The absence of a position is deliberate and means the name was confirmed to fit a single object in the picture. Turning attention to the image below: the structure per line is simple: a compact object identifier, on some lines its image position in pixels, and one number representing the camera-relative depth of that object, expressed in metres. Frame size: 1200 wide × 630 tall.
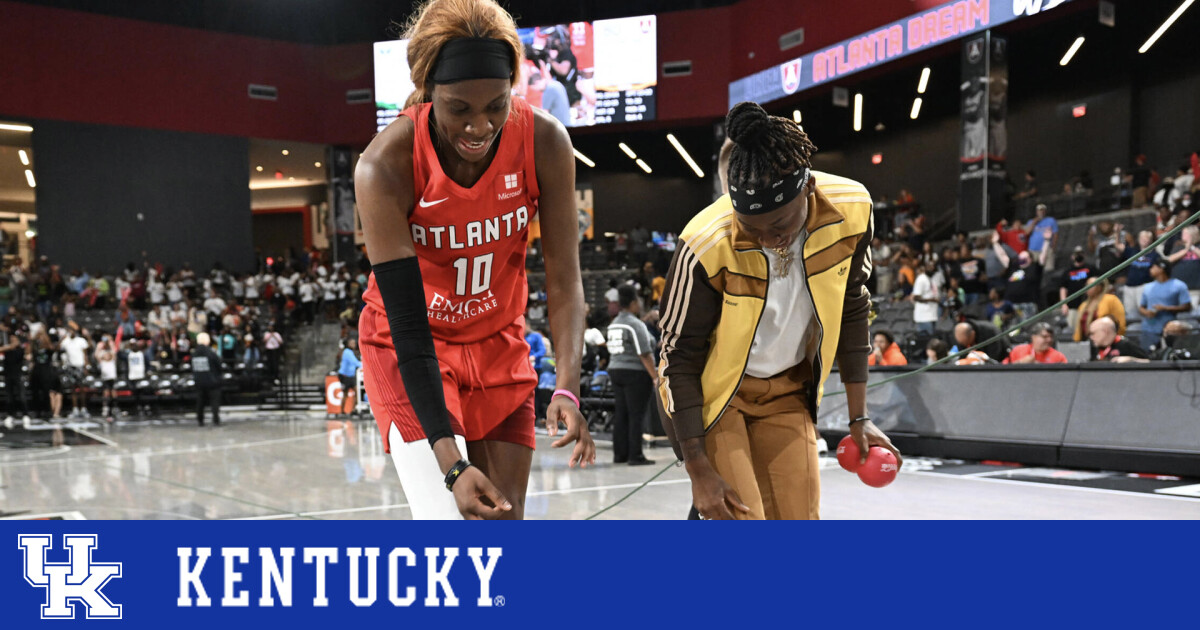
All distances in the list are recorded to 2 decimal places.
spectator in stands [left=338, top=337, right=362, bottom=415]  16.91
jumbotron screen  25.83
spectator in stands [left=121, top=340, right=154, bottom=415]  17.83
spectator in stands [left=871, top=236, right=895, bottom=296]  17.62
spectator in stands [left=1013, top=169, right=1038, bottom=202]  19.17
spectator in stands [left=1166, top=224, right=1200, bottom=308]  10.97
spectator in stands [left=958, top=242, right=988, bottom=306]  14.88
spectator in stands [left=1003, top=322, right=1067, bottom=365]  9.19
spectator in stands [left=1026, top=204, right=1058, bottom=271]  14.59
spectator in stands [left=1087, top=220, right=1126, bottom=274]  11.96
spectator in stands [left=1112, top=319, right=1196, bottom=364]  8.59
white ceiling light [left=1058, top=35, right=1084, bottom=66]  20.66
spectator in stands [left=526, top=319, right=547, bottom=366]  12.41
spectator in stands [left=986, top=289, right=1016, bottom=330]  11.92
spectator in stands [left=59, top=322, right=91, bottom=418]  18.14
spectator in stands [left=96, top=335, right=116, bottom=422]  17.56
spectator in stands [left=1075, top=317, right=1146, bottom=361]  8.78
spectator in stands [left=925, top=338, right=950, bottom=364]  10.07
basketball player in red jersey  2.18
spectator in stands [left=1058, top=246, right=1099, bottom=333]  11.36
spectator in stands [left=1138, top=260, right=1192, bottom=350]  10.01
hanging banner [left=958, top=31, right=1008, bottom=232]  17.97
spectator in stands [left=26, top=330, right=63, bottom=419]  17.00
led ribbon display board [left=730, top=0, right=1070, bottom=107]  17.39
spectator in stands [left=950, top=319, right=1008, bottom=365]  9.57
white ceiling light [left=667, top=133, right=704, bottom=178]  30.00
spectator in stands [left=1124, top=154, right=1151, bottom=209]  16.34
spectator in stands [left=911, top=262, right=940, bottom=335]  14.07
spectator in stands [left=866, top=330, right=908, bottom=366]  10.34
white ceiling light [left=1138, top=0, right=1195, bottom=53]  18.35
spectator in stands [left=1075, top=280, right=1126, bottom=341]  9.96
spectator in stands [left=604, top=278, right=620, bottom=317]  10.29
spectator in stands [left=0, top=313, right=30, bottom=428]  17.23
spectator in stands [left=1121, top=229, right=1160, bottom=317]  10.94
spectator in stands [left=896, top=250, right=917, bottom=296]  15.90
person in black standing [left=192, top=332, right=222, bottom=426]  16.11
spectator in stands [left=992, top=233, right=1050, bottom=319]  13.52
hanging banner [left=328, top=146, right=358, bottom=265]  28.83
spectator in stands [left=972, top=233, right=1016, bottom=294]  14.60
